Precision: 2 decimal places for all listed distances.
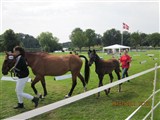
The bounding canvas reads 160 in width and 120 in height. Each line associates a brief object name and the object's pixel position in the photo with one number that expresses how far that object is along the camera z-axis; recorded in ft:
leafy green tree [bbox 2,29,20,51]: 217.97
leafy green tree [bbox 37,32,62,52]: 286.15
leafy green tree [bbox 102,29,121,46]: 377.30
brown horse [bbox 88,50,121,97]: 26.86
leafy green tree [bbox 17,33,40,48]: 383.69
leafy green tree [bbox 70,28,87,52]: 293.43
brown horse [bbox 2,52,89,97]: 25.07
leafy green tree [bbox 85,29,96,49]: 345.72
